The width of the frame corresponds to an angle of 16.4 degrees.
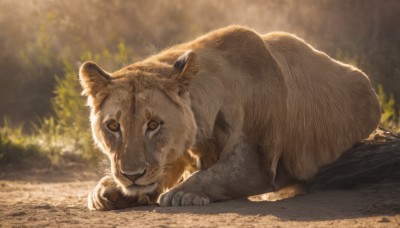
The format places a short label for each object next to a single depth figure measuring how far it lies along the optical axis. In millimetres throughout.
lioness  9664
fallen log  11266
